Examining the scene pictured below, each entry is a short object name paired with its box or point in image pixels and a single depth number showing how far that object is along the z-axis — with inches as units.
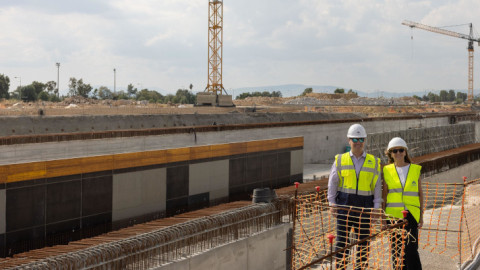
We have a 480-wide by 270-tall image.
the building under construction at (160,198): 461.4
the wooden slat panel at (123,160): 611.5
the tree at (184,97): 5959.6
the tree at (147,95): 6254.9
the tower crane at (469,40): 6742.1
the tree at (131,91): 6668.3
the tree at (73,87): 5182.1
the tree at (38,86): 4680.1
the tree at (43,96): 4200.3
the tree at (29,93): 4285.9
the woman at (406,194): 300.2
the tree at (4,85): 4274.1
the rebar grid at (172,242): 408.5
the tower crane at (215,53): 3649.1
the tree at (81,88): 5201.8
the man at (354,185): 299.7
